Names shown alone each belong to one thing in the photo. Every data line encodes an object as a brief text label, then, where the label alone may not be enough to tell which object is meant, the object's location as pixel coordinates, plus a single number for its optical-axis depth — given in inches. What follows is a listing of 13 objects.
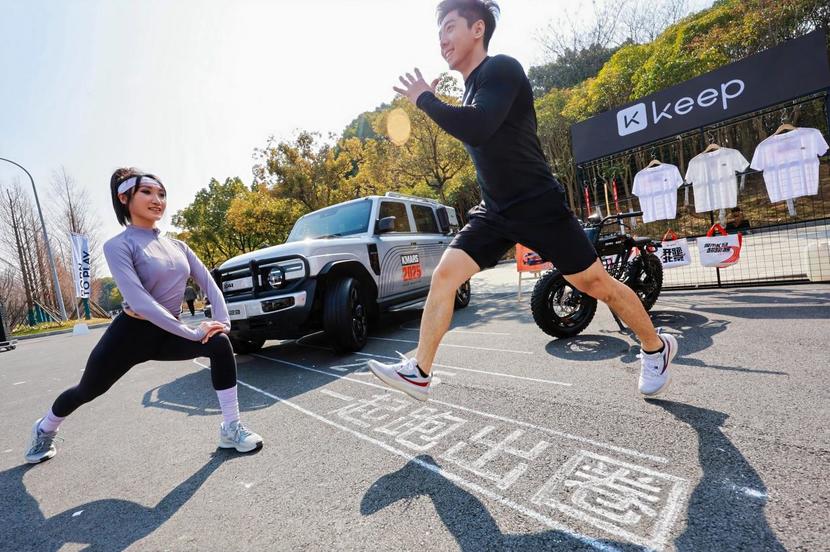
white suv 173.8
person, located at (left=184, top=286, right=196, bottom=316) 721.6
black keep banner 225.3
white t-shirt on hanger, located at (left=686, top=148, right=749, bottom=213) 280.4
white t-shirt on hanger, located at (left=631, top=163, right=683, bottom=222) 299.4
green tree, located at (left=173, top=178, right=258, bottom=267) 1556.3
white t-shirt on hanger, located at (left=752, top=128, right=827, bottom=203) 241.6
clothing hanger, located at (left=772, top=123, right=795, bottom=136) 244.4
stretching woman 94.8
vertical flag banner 675.4
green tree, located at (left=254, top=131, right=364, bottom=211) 863.7
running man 88.4
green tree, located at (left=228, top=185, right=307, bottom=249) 1140.5
